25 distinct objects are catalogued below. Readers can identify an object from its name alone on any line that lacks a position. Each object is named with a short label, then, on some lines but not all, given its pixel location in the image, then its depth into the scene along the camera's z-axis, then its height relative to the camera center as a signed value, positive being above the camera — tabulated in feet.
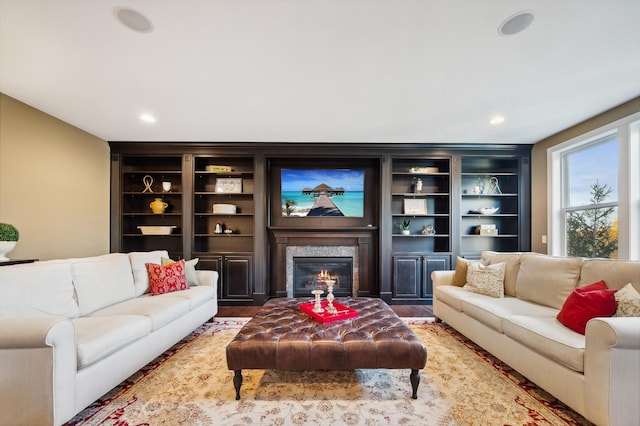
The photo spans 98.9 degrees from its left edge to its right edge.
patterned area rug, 5.80 -4.36
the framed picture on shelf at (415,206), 15.72 +0.47
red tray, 7.63 -2.90
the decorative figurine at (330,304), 7.96 -2.72
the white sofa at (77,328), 5.08 -2.89
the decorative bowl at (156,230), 14.66 -0.93
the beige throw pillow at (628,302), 6.00 -1.95
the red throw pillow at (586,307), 6.33 -2.18
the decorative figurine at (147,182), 15.35 +1.77
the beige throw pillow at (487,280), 10.05 -2.46
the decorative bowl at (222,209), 15.08 +0.23
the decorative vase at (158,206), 14.94 +0.37
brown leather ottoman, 6.23 -3.13
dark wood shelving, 14.67 +0.22
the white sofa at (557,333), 5.10 -2.92
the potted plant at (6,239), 8.25 -0.81
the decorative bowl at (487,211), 15.16 +0.20
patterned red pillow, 10.50 -2.55
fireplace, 15.24 -2.04
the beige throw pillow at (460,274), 11.47 -2.50
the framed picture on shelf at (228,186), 15.37 +1.54
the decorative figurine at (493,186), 15.81 +1.65
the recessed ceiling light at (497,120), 11.03 +3.91
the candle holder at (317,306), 7.98 -2.79
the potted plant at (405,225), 15.28 -0.62
